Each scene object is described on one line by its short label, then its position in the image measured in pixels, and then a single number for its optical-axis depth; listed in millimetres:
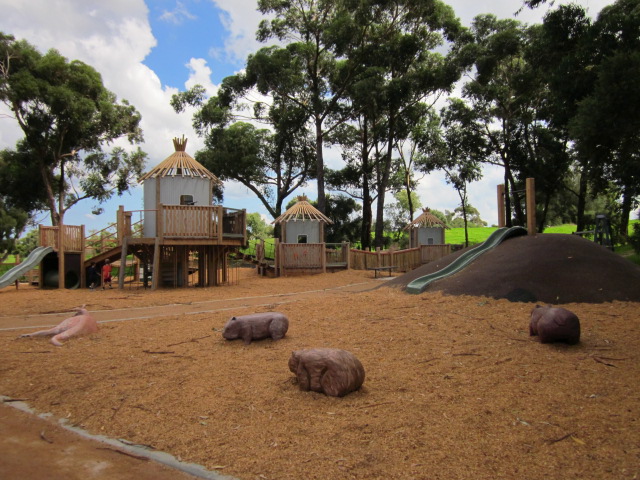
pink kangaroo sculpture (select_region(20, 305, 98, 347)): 8828
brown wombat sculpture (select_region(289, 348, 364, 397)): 5527
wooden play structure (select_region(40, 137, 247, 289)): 19453
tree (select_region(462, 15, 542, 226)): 30156
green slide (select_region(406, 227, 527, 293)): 12641
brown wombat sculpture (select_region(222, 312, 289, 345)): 8156
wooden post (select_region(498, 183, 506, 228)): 15969
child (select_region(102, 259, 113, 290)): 19991
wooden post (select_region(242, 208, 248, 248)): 20875
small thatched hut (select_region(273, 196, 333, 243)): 28859
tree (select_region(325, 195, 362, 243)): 42000
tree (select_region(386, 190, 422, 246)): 50531
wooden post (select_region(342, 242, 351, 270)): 27047
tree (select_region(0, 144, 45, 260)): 33906
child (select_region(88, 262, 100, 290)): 20594
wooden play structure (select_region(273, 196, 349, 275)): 25812
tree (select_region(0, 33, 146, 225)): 29703
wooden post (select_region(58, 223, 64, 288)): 20203
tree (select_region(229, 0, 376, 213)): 32375
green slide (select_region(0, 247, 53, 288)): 18953
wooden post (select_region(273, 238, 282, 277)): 25562
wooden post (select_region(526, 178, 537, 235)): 13906
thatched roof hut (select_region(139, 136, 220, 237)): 20516
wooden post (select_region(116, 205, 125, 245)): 20125
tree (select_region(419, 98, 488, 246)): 33625
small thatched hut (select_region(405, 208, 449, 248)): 33938
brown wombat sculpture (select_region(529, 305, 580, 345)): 7020
